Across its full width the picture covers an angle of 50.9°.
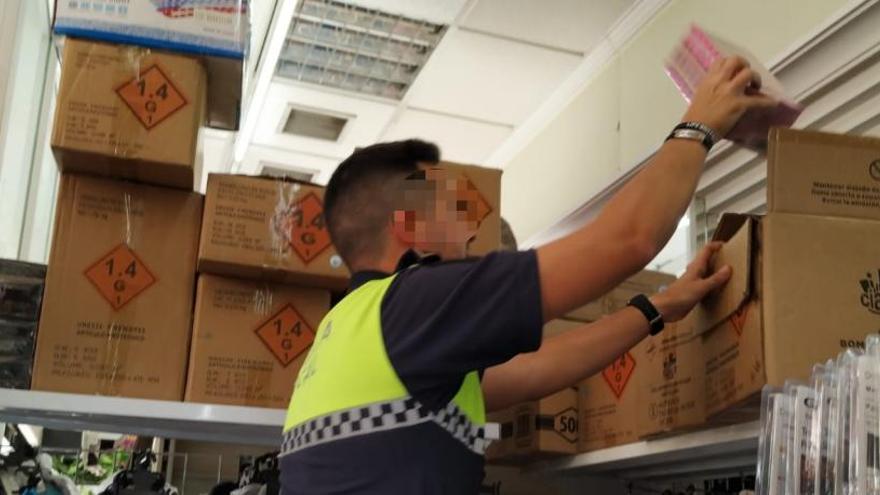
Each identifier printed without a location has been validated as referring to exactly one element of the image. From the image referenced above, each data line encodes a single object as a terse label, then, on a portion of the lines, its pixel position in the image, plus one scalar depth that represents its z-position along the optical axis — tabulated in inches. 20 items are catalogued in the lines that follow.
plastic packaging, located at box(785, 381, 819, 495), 42.3
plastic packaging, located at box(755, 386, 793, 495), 43.3
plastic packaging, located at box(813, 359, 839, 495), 41.4
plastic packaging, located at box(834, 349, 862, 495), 40.4
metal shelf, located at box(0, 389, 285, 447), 68.1
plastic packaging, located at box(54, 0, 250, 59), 70.6
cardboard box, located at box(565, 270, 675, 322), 85.6
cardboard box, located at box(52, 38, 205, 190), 69.1
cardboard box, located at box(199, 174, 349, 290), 74.4
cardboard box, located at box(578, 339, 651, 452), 70.5
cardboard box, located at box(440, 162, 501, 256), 78.9
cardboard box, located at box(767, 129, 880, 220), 50.3
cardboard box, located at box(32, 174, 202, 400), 70.7
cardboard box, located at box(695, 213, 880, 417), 48.7
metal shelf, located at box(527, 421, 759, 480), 57.4
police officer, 43.7
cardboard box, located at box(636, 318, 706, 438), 58.8
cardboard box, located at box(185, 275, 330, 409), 73.5
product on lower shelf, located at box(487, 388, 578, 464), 81.4
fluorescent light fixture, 126.6
